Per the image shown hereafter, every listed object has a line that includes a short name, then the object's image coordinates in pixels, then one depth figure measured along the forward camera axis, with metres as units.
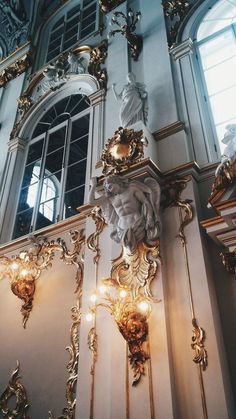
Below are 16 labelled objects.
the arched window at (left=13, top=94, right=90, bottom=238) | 5.91
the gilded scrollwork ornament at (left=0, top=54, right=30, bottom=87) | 9.13
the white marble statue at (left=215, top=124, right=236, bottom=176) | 3.47
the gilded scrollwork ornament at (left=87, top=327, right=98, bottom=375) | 3.57
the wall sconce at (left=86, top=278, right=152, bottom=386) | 3.24
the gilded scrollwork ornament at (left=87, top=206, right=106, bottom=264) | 4.32
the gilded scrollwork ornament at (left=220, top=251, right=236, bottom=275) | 3.40
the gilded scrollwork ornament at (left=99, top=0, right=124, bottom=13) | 8.09
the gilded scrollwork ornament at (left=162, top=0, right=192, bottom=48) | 6.38
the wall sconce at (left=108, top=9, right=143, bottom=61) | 6.54
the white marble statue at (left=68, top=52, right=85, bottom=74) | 7.57
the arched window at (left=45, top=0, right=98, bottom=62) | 8.73
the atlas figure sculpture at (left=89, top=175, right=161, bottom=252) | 3.82
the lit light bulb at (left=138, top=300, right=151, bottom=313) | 3.42
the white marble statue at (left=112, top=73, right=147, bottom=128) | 5.04
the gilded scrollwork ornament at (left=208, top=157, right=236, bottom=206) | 3.38
